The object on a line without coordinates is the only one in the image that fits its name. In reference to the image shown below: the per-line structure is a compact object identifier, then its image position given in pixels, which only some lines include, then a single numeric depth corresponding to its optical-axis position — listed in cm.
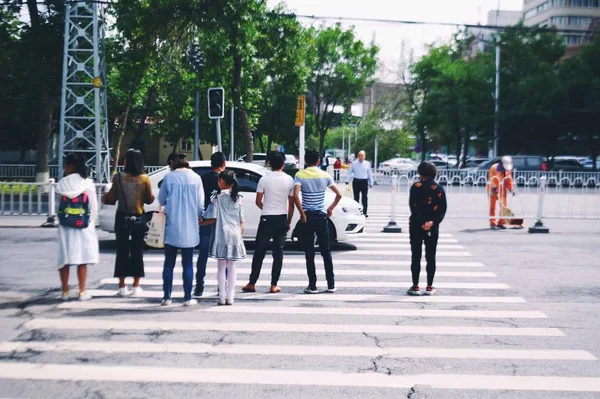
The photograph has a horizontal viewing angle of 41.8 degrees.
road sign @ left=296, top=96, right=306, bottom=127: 1655
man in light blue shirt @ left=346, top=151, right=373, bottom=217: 1938
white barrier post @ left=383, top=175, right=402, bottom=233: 1738
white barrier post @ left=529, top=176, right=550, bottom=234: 1761
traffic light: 1619
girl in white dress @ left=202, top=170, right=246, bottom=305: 882
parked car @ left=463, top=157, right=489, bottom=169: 5239
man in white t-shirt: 948
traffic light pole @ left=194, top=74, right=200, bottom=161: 2733
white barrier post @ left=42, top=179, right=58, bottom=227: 1705
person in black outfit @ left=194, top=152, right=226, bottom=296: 941
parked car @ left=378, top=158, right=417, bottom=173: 5788
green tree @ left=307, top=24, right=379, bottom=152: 5181
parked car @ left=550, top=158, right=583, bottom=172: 4740
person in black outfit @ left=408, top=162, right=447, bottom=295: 969
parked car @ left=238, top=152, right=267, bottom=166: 5375
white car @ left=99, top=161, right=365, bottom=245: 1352
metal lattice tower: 2173
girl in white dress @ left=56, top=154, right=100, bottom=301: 899
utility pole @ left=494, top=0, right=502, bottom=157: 5002
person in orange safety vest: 1798
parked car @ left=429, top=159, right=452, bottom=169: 5466
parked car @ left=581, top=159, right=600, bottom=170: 5541
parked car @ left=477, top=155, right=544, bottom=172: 4228
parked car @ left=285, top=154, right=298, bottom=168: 5543
